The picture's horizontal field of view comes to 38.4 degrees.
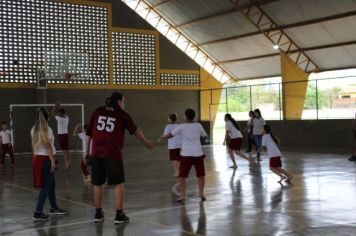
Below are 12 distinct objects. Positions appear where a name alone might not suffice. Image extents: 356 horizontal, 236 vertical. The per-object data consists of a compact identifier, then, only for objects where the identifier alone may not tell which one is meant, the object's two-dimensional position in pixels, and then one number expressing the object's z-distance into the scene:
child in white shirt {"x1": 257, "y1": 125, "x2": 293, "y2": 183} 11.86
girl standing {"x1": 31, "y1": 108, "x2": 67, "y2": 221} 7.95
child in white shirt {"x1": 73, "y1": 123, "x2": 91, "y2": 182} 12.86
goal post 25.23
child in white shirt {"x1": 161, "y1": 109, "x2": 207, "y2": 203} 9.23
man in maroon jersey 7.23
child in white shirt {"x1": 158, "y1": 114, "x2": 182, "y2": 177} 12.81
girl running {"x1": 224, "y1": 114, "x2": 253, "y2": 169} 15.36
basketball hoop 25.12
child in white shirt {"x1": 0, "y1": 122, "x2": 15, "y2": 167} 18.05
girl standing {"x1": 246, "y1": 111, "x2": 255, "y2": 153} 20.02
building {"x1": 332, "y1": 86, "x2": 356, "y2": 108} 30.91
